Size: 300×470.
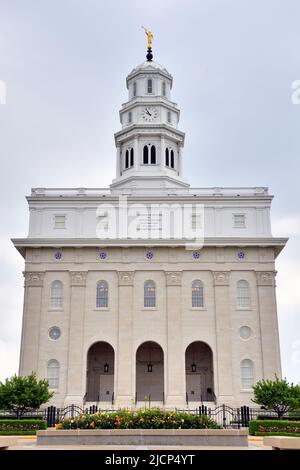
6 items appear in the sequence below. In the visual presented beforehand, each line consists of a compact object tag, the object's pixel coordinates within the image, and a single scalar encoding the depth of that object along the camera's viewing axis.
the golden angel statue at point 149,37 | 61.03
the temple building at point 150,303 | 44.12
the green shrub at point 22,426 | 28.59
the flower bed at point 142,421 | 20.44
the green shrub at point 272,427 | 27.88
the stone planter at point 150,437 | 19.34
